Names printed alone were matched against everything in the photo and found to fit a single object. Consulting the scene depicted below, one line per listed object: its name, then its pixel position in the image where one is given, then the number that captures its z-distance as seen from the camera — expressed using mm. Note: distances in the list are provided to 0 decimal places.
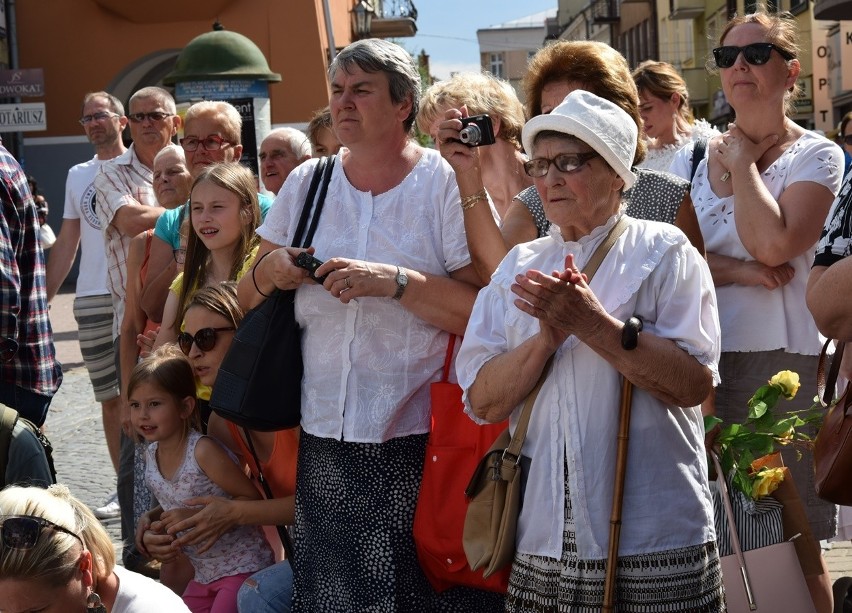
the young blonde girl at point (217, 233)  5199
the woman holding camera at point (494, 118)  4914
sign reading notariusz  15039
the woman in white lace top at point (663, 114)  6262
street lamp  28297
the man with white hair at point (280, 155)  6934
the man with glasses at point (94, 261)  7625
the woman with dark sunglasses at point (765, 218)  4406
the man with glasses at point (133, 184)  6934
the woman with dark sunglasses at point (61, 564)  3141
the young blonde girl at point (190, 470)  4609
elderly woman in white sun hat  3066
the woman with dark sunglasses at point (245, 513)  4402
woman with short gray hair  3906
